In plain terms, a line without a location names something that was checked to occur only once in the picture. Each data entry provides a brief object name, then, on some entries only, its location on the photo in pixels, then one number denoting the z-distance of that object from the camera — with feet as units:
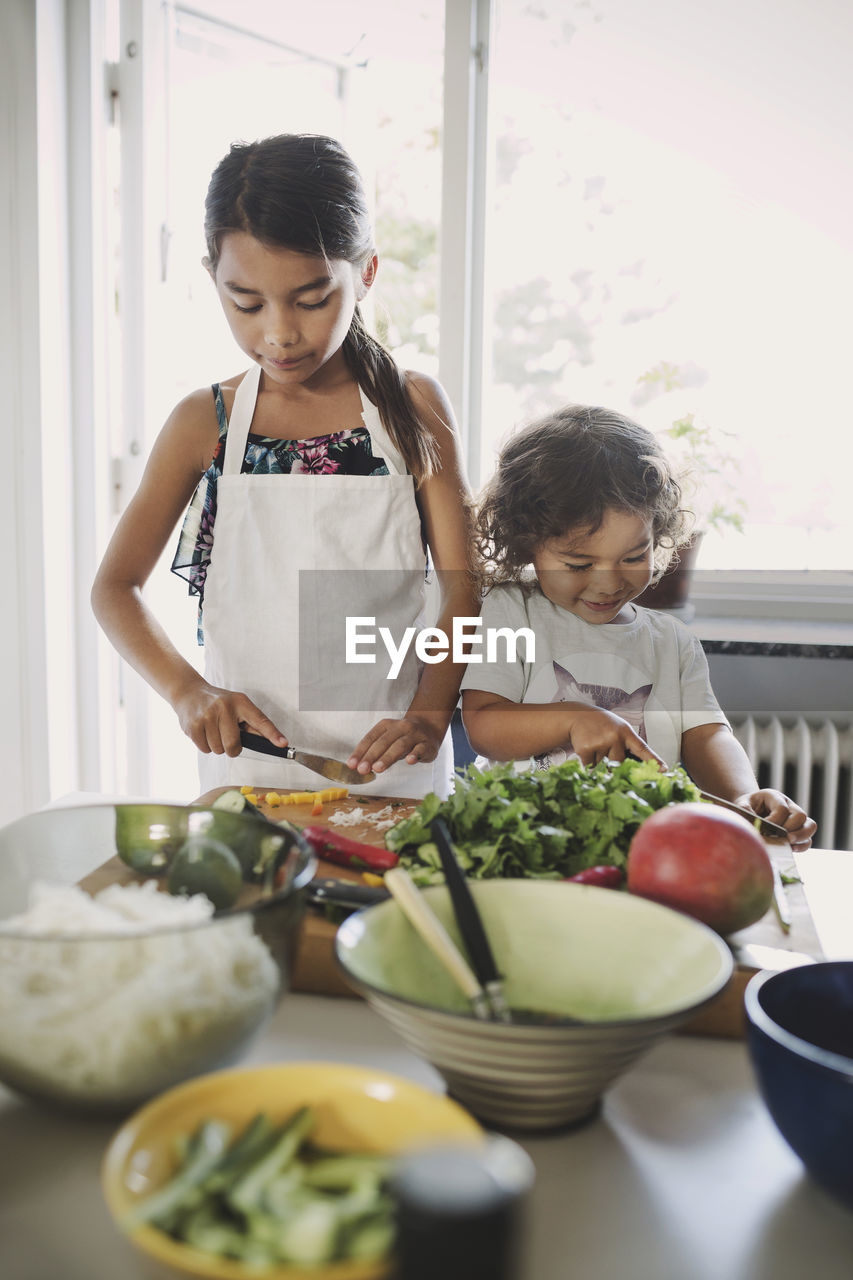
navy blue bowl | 1.63
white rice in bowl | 1.72
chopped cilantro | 2.87
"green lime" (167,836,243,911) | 2.24
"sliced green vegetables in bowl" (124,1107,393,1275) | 1.27
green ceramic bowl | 1.72
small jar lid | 1.10
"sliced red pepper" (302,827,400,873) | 2.99
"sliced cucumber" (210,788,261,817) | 3.28
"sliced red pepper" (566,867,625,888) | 2.68
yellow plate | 1.45
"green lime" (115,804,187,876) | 2.41
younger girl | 5.00
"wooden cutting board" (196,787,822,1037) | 2.38
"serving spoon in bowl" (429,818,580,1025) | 1.99
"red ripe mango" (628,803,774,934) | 2.44
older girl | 4.86
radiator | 7.51
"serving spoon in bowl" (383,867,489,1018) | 2.00
